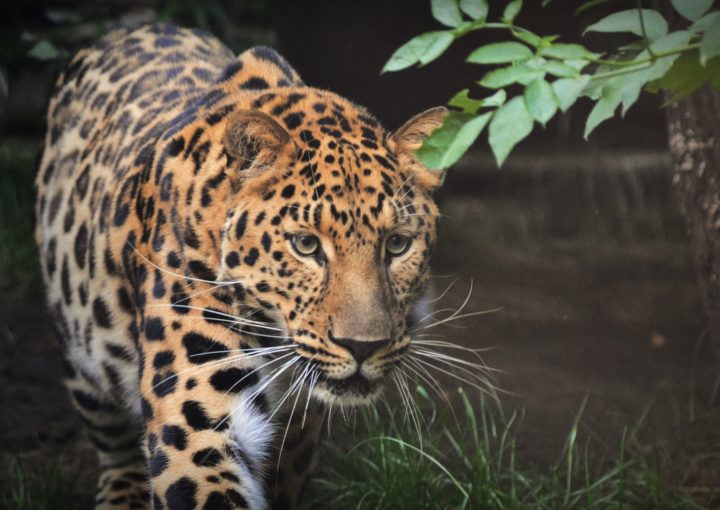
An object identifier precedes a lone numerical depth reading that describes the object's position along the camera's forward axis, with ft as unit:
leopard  22.71
